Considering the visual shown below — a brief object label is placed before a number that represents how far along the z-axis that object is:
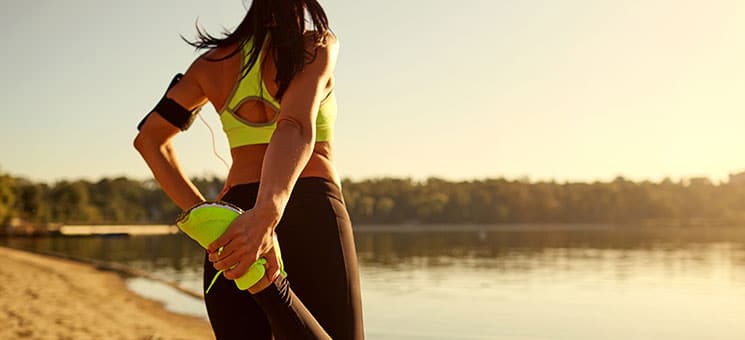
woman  1.36
